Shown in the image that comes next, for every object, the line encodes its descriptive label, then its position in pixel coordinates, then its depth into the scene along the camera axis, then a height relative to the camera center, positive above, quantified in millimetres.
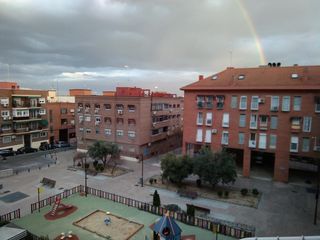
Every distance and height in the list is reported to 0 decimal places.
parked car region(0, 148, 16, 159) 42344 -9929
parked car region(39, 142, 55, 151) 49884 -10121
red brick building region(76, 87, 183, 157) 40000 -3486
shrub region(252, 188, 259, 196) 24922 -9148
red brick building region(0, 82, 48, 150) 44094 -3765
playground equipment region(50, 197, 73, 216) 20438 -9659
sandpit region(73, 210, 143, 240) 17453 -9774
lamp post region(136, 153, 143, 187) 40078 -9372
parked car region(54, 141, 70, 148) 52197 -9977
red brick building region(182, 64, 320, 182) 27953 -1130
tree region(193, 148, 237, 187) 24672 -6674
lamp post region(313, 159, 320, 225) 19639 -9389
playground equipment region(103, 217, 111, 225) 18766 -9545
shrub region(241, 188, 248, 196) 24969 -9198
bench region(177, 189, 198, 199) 24422 -9428
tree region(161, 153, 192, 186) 26266 -7236
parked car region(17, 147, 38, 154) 45469 -10032
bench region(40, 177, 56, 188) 27534 -9761
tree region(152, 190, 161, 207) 21391 -8827
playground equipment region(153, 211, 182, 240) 14203 -7579
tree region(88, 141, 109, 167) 33994 -7227
